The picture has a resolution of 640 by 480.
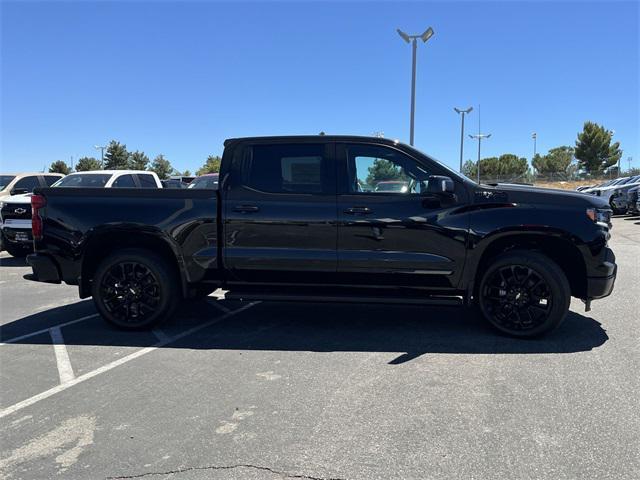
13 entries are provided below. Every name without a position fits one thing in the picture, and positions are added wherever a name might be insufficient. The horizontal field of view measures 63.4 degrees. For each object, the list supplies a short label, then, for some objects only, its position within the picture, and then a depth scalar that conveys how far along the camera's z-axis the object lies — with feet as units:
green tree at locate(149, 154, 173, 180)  244.83
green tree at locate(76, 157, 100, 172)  223.61
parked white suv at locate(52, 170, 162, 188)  36.50
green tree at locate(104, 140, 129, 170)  204.64
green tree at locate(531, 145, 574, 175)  277.03
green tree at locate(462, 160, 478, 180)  281.13
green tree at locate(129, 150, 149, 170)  216.54
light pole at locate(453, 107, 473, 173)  125.29
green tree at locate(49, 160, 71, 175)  253.24
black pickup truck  16.62
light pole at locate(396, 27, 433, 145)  68.44
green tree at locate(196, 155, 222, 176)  269.93
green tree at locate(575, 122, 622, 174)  214.90
